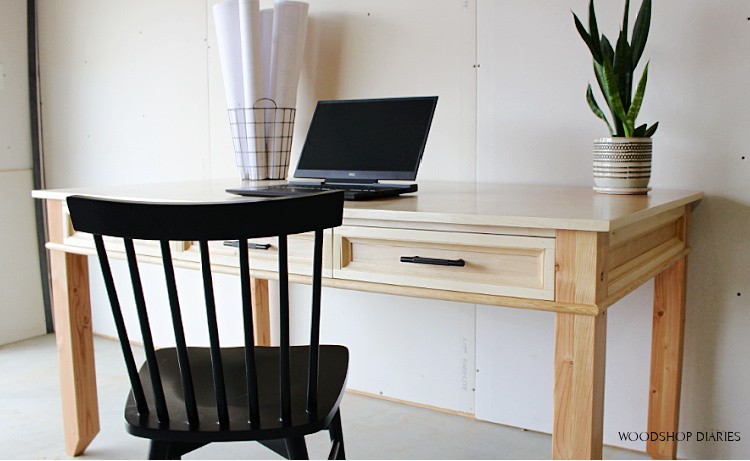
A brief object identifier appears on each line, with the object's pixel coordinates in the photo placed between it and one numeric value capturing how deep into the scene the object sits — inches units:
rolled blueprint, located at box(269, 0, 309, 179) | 88.0
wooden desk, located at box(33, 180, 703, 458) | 52.1
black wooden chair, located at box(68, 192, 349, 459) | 42.9
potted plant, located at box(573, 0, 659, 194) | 66.7
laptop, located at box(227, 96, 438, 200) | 72.7
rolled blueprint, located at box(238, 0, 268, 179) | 86.2
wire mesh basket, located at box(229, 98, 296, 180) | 87.9
